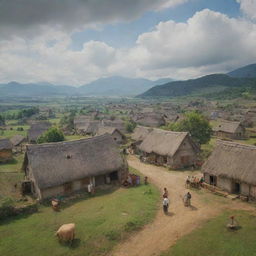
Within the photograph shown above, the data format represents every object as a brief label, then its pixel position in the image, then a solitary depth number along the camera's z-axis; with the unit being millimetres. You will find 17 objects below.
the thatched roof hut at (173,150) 34844
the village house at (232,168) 22828
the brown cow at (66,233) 16109
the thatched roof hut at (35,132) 65019
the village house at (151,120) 93319
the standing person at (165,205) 20594
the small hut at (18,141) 58488
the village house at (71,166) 24734
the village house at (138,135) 48175
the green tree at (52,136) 49312
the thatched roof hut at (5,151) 44469
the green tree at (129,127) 74188
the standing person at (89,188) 25747
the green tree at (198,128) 46250
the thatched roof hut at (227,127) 67344
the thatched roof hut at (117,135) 56603
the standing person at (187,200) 21719
